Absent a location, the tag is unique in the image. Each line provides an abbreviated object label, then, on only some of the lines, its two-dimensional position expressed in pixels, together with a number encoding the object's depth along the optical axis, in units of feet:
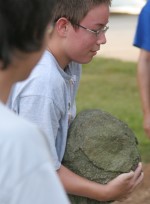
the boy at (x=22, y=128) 6.51
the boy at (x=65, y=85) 11.69
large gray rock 12.99
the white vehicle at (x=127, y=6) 72.29
